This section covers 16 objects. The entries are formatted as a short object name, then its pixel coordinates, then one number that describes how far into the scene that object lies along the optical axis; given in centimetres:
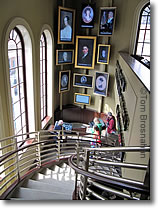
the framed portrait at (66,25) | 650
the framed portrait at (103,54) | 704
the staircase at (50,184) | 272
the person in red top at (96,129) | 585
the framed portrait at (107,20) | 653
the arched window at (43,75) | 642
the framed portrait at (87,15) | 688
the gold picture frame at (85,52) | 727
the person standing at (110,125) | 611
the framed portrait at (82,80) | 786
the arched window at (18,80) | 452
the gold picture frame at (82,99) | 811
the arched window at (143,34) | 636
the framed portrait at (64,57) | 704
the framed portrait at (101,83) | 740
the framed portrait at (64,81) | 755
